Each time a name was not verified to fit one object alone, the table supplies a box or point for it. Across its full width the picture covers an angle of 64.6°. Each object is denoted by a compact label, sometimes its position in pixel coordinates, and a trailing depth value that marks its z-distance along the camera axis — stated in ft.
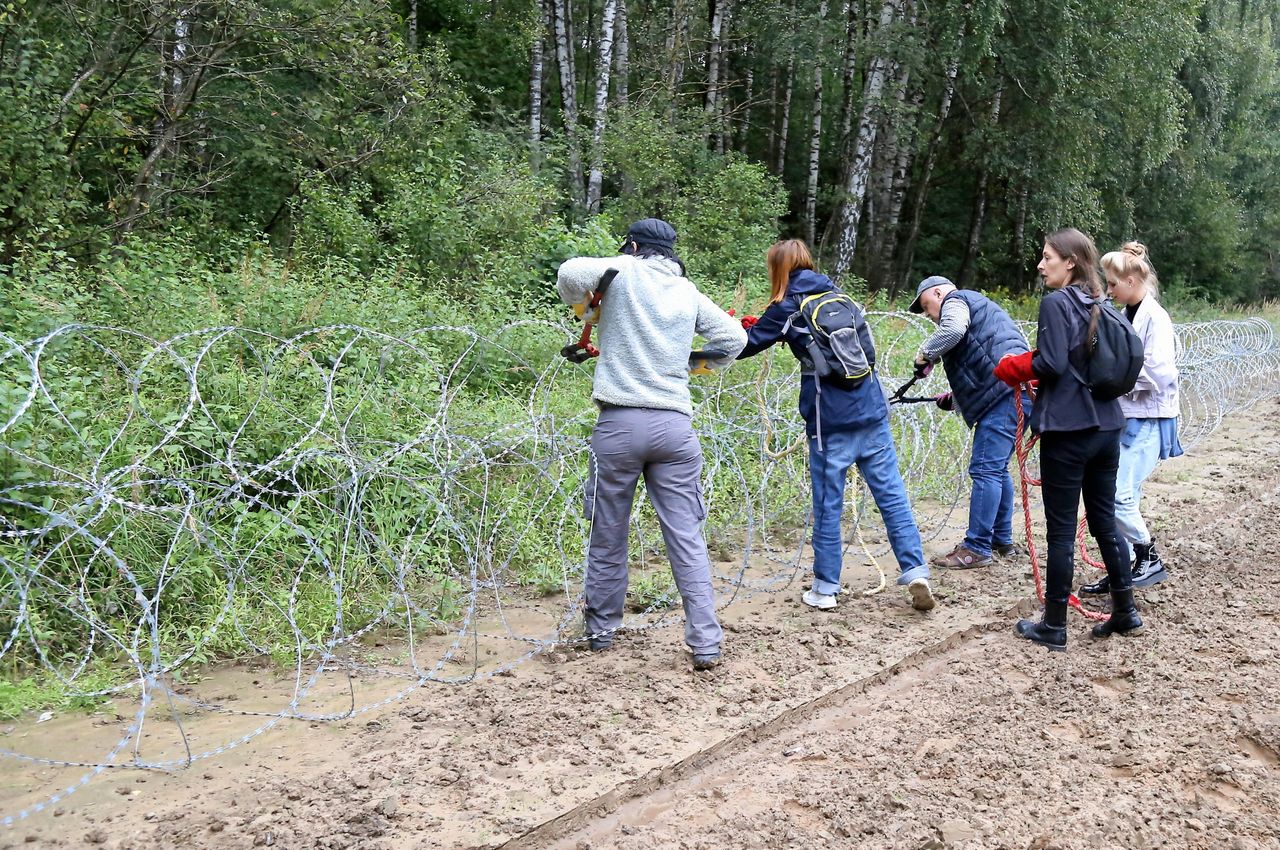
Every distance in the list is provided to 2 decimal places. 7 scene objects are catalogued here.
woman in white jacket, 17.84
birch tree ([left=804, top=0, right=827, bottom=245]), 65.98
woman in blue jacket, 16.99
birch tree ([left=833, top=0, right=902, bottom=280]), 55.11
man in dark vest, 19.16
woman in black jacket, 14.74
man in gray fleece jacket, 14.42
